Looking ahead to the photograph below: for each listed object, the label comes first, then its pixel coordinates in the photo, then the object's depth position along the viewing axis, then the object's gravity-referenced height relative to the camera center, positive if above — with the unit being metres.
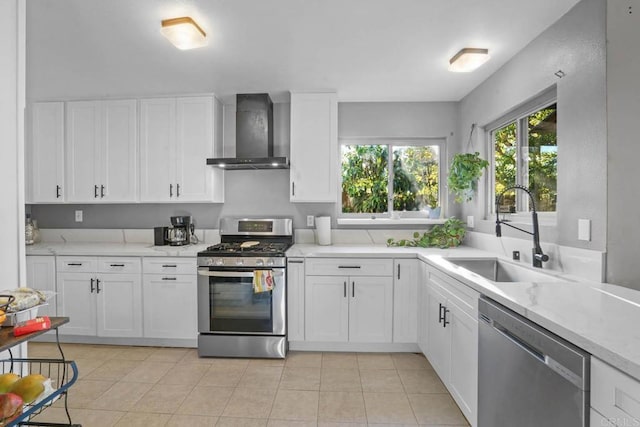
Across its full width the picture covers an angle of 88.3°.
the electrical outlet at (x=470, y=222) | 3.14 -0.13
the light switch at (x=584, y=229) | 1.74 -0.11
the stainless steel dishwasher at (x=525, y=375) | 1.01 -0.61
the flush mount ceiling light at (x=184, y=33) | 1.94 +1.08
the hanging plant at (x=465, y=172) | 2.81 +0.32
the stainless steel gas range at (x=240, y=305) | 2.78 -0.82
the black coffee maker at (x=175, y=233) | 3.29 -0.24
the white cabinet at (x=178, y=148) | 3.26 +0.61
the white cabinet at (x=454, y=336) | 1.75 -0.79
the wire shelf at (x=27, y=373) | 0.95 -0.60
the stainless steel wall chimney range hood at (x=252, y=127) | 3.21 +0.81
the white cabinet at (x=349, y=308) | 2.84 -0.86
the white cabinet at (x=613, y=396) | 0.83 -0.50
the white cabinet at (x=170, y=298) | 2.93 -0.79
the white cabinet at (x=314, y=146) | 3.19 +0.61
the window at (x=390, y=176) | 3.55 +0.35
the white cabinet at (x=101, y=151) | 3.32 +0.59
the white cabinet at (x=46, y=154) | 3.35 +0.57
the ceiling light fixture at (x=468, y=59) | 2.33 +1.08
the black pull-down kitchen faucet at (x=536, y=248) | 2.02 -0.24
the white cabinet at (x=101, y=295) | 2.97 -0.77
